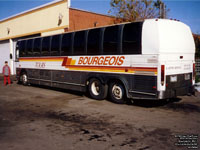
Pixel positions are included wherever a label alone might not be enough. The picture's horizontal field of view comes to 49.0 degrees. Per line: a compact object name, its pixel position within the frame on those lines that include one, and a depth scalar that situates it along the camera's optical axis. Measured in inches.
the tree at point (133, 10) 734.5
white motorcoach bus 286.0
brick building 744.3
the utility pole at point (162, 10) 481.4
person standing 613.4
